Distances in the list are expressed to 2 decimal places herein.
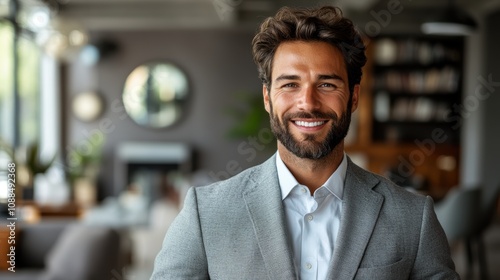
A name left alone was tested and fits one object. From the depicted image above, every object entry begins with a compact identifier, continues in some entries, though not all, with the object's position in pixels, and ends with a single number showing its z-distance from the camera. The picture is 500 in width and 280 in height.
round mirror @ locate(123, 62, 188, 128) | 10.98
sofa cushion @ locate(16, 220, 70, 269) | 4.99
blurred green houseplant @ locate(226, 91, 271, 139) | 9.88
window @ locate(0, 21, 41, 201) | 8.71
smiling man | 1.29
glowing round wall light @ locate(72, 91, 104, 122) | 10.84
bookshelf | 10.47
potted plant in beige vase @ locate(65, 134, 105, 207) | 10.39
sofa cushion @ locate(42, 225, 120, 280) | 4.36
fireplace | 10.79
